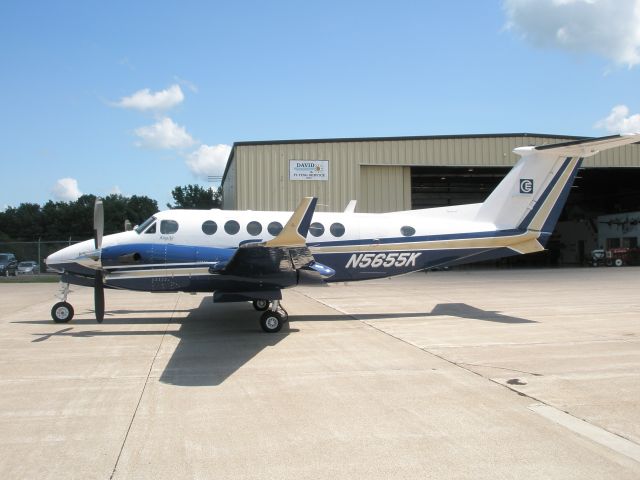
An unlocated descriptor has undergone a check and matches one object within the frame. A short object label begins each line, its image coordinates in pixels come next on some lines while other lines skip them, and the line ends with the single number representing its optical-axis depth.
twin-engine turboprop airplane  10.05
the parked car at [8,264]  33.44
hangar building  27.05
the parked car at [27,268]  35.62
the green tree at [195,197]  94.37
